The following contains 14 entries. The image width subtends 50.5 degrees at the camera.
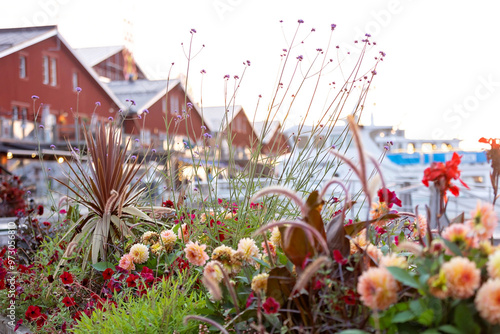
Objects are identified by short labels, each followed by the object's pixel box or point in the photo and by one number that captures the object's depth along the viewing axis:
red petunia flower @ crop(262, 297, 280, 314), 1.54
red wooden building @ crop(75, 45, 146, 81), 39.69
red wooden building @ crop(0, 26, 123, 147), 24.94
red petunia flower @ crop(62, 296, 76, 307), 2.91
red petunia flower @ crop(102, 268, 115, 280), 3.01
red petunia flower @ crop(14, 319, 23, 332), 3.33
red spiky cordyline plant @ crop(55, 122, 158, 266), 3.85
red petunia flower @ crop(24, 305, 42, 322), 3.03
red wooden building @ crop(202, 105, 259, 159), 47.31
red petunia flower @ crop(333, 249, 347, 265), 1.58
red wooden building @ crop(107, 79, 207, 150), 34.66
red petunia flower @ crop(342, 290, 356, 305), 1.51
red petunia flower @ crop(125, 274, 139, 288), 2.66
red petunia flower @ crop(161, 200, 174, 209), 4.56
